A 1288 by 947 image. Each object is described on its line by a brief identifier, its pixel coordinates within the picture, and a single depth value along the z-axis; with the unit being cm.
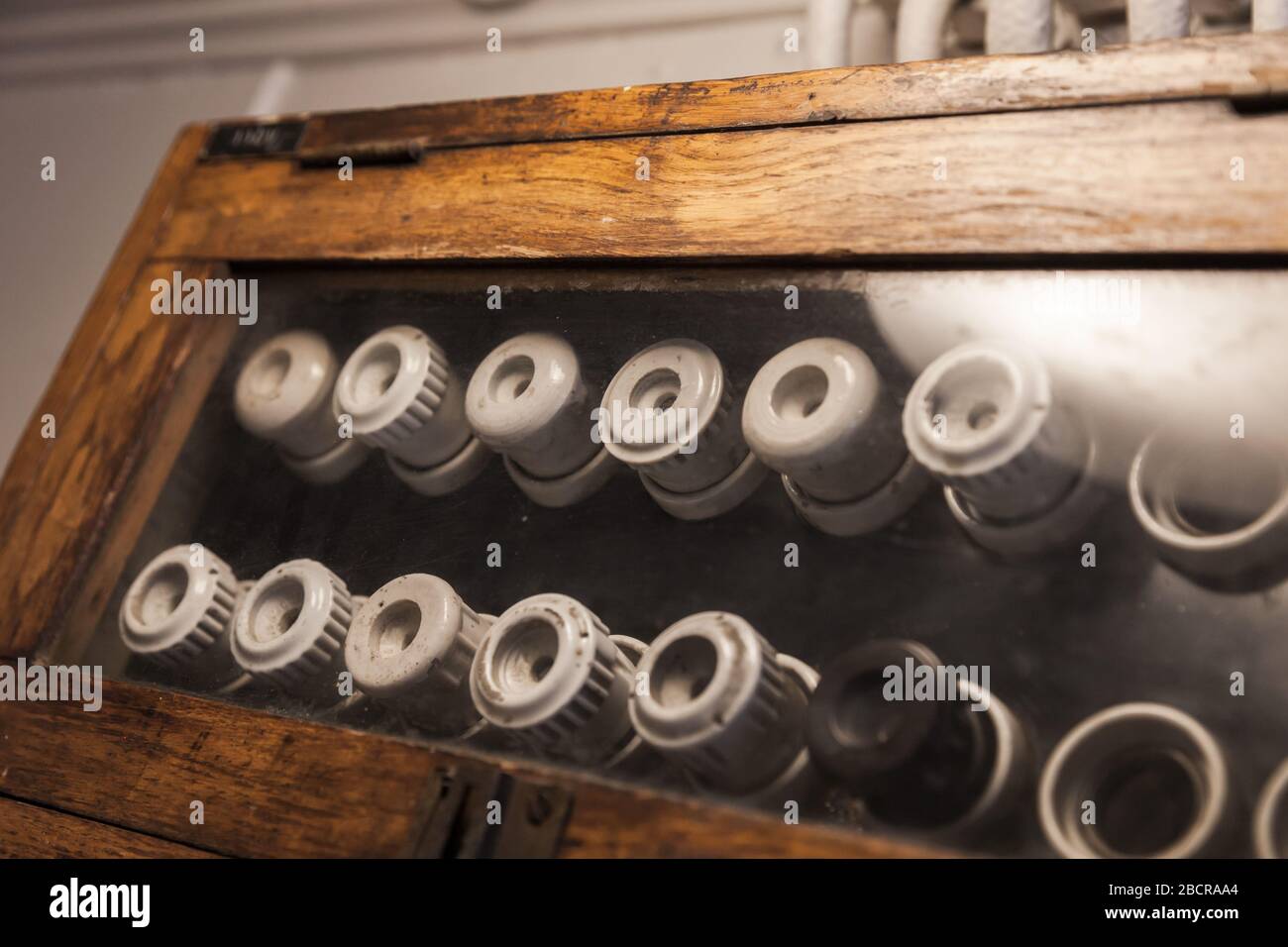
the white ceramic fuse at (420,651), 32
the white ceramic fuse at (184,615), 36
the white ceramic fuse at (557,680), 30
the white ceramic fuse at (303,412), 40
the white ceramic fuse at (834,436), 31
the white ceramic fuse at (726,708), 28
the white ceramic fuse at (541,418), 35
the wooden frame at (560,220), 28
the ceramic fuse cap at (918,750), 26
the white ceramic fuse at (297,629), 34
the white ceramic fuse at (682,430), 33
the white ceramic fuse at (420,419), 37
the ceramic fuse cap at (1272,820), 23
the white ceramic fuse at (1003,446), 28
